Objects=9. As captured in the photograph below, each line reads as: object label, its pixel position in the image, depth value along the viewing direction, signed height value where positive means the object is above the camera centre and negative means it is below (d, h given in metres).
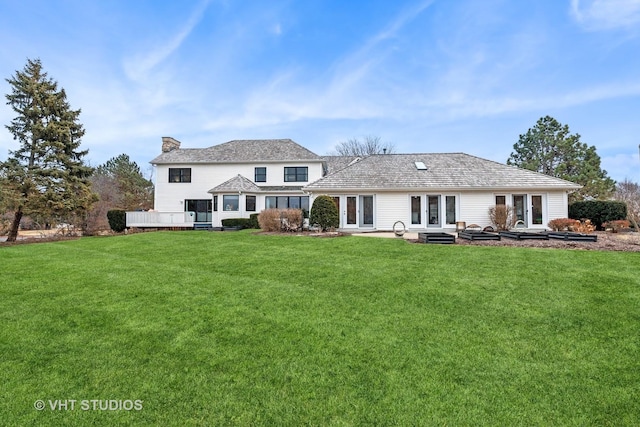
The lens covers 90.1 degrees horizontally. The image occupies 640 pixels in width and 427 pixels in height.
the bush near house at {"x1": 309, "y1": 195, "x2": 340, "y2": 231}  16.25 +0.22
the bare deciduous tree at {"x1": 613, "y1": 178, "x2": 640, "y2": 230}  14.77 +1.69
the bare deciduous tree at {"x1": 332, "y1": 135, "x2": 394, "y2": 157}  44.94 +10.23
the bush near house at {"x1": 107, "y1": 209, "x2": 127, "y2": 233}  22.95 +0.13
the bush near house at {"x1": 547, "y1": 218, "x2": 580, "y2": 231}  15.95 -0.48
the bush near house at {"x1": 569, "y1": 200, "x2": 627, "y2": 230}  18.03 +0.20
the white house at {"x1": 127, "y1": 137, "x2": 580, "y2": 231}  18.30 +1.93
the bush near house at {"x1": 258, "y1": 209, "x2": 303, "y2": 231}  16.36 -0.05
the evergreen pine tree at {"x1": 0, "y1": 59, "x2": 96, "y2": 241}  19.05 +4.25
